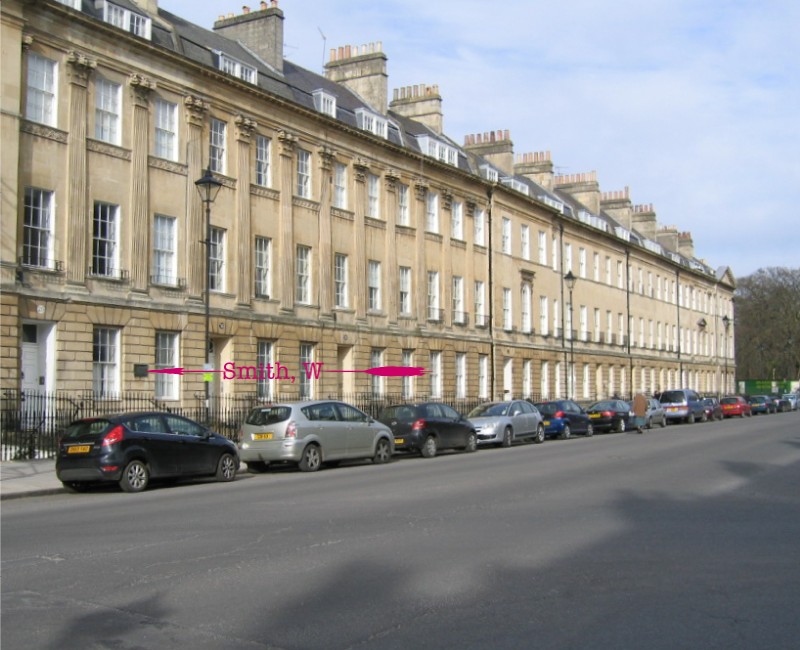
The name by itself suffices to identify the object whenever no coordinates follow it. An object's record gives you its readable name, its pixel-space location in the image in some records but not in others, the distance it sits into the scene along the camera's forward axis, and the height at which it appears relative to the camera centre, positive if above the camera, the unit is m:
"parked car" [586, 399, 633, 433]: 40.72 -1.86
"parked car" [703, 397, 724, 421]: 53.72 -2.10
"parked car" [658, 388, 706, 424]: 50.00 -1.75
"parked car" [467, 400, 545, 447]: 30.95 -1.69
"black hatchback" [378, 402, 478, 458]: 26.16 -1.55
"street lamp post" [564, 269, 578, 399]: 56.49 -0.15
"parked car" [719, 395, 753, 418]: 58.97 -2.13
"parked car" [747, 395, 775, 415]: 65.94 -2.23
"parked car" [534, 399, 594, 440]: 36.81 -1.84
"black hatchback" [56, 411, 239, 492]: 17.12 -1.47
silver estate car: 21.03 -1.43
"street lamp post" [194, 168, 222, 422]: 24.06 +4.91
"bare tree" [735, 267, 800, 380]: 100.94 +5.47
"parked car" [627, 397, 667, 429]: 43.91 -2.00
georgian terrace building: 26.73 +5.65
